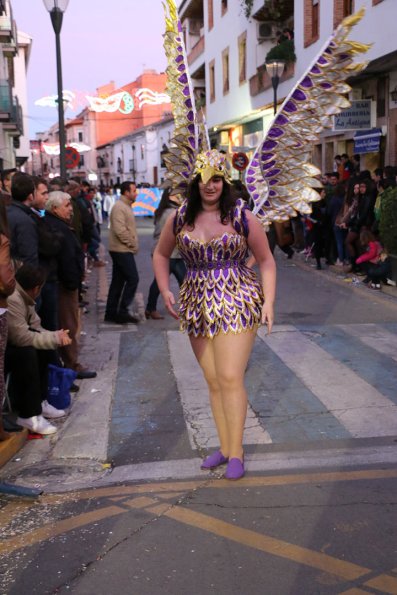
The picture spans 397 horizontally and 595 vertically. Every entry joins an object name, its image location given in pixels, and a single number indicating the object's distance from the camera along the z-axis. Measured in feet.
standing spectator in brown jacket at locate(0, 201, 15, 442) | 15.30
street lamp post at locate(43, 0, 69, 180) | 46.19
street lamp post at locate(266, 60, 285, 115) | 62.39
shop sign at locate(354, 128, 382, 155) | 57.00
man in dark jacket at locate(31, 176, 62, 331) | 21.17
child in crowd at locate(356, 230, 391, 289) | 40.60
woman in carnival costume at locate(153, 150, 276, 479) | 14.61
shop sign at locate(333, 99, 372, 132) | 58.34
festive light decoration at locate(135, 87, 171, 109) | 113.26
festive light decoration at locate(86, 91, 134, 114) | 85.87
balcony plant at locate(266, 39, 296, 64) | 71.36
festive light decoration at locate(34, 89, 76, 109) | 68.66
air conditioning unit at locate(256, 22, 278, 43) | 85.51
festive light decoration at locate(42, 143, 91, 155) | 151.25
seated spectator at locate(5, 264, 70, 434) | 17.67
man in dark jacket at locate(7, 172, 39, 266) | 19.98
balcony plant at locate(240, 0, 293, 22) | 78.43
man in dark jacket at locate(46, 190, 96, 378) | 22.56
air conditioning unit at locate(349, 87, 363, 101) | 62.75
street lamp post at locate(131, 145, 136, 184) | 219.82
